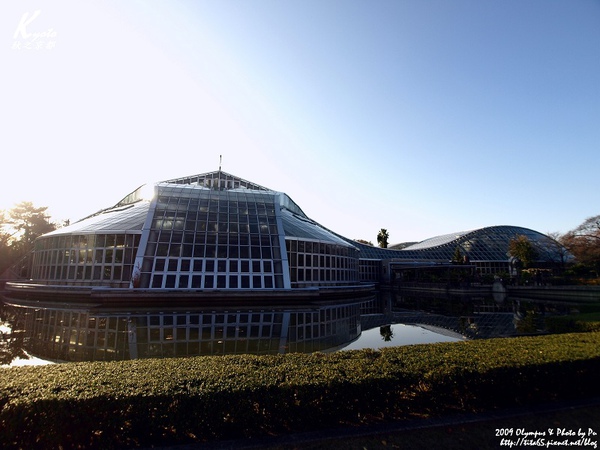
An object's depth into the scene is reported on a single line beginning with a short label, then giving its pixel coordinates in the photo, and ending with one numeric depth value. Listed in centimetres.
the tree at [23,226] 5520
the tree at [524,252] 5212
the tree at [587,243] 4184
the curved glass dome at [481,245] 6688
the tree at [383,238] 10281
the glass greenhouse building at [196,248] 3103
